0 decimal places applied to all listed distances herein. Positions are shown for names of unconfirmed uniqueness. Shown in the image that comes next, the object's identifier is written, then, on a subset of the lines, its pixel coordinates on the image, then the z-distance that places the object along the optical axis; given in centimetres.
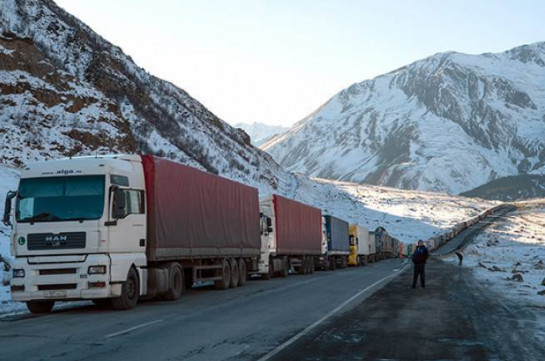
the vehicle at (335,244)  4872
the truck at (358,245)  6012
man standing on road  2481
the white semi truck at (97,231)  1592
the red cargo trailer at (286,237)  3281
